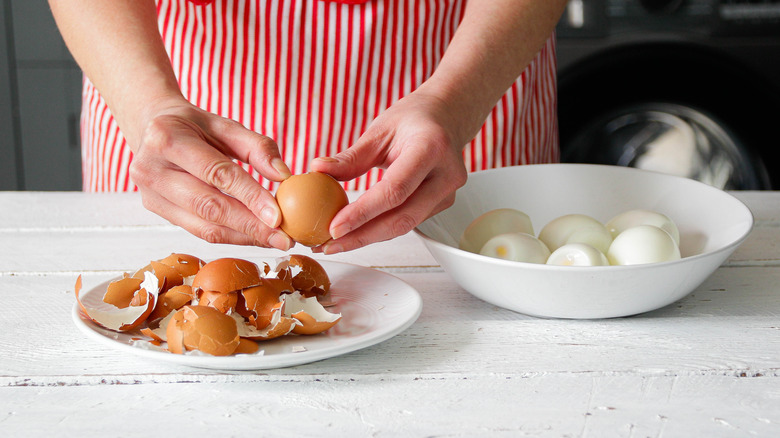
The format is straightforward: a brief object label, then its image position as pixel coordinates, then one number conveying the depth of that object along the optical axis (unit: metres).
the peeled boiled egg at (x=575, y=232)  0.78
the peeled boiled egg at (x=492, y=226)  0.81
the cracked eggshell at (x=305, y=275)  0.73
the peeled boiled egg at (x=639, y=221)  0.80
